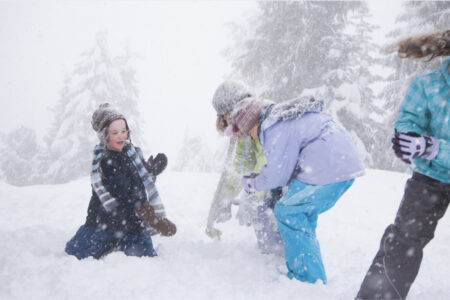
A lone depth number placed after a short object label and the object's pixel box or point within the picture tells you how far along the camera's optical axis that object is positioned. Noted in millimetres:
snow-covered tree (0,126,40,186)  21484
